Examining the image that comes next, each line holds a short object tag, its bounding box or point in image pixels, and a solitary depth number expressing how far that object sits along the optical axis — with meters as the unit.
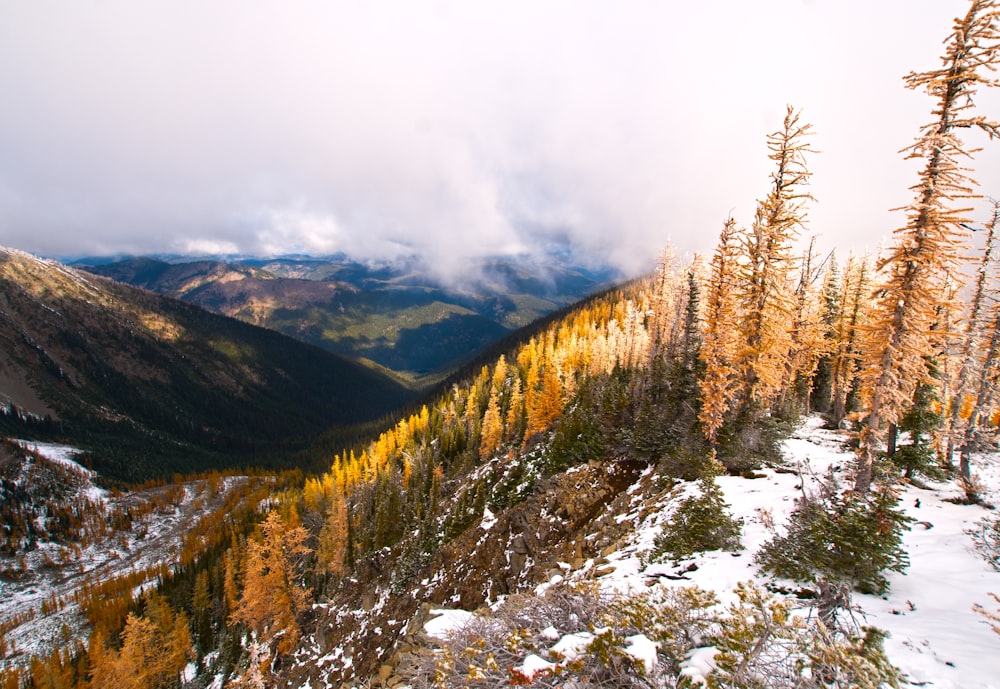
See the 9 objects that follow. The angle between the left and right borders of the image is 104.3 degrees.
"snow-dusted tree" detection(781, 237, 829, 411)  35.81
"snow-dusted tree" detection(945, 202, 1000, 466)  21.22
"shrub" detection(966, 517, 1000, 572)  9.86
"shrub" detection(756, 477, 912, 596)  9.28
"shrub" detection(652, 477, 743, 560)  13.91
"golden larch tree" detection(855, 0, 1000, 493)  13.78
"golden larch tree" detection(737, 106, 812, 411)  22.47
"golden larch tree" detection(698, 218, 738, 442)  23.20
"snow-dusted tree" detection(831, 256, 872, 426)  36.34
